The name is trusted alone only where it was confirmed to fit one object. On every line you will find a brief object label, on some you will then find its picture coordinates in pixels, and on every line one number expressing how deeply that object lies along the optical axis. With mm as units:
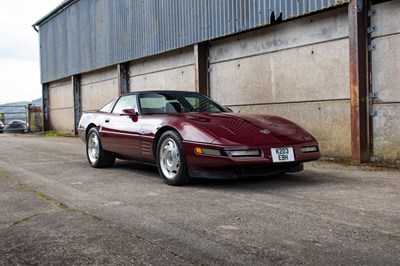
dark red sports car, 4902
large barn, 7270
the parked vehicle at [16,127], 23359
